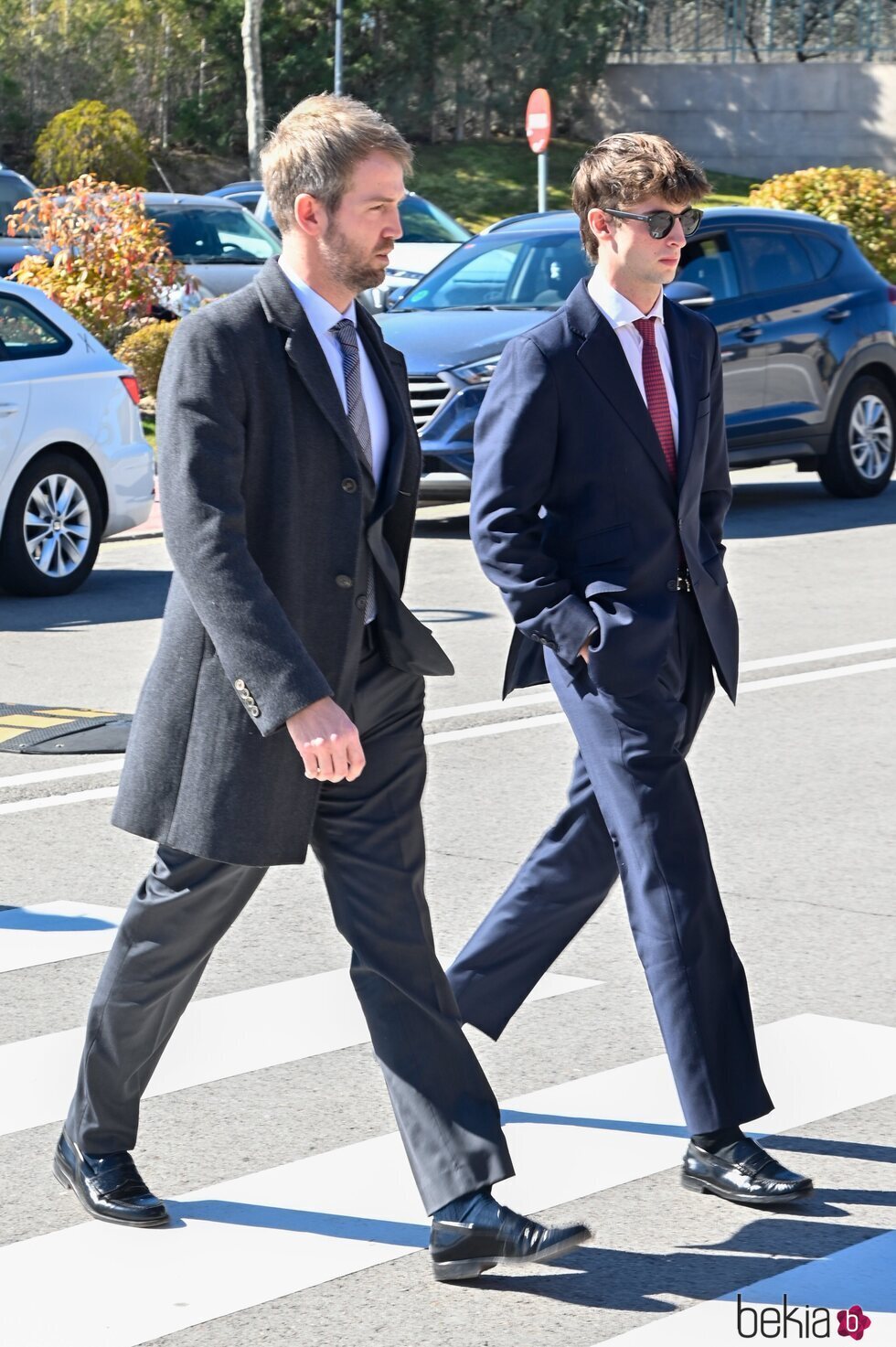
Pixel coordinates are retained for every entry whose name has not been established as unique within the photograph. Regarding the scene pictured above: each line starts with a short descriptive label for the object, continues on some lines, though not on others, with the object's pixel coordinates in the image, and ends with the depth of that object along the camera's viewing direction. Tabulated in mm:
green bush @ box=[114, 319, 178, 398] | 17953
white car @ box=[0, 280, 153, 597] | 11414
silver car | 22547
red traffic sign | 24141
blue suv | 14328
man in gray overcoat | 3574
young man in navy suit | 4043
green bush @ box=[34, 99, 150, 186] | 37188
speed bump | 7996
